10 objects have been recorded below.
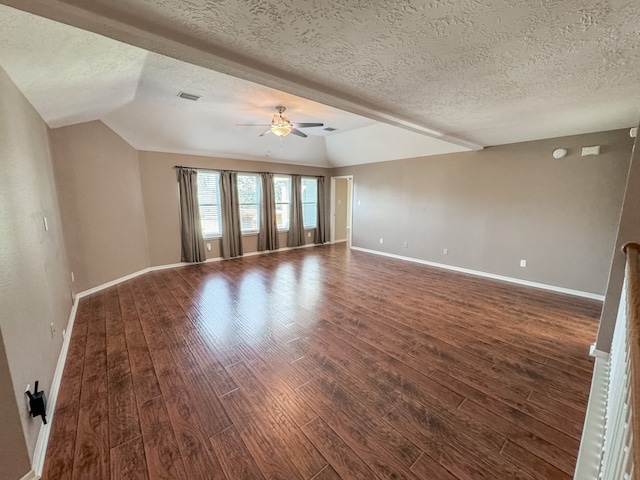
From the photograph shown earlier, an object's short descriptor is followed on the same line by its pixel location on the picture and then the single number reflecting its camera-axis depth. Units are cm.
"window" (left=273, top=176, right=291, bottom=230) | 684
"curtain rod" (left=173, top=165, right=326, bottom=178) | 518
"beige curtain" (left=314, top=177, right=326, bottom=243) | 757
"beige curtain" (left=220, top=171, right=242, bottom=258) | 577
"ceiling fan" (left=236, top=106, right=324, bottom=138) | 364
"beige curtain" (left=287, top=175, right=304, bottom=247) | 697
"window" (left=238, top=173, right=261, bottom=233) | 618
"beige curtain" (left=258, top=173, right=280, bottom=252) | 641
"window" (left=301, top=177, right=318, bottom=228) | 746
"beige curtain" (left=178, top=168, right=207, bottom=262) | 524
